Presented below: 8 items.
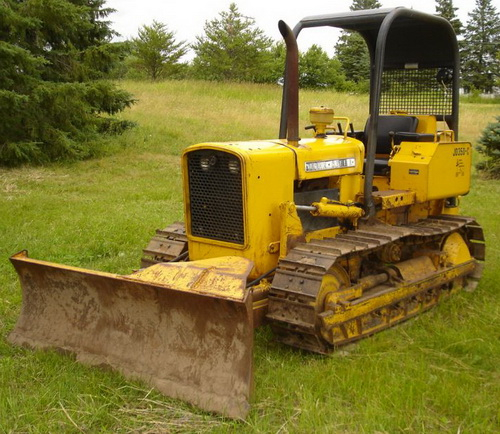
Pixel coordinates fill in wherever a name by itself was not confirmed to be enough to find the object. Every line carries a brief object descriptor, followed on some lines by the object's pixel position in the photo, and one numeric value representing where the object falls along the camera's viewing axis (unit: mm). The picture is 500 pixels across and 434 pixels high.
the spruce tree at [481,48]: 53538
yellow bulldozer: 4410
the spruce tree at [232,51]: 42719
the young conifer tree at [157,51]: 41938
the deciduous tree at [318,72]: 37125
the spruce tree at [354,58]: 42125
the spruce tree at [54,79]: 13859
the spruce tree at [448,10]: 53219
